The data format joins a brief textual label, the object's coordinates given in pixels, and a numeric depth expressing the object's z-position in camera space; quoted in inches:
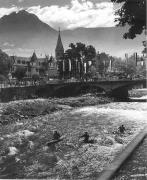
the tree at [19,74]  5552.2
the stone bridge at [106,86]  3858.3
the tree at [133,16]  1007.1
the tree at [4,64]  4660.4
